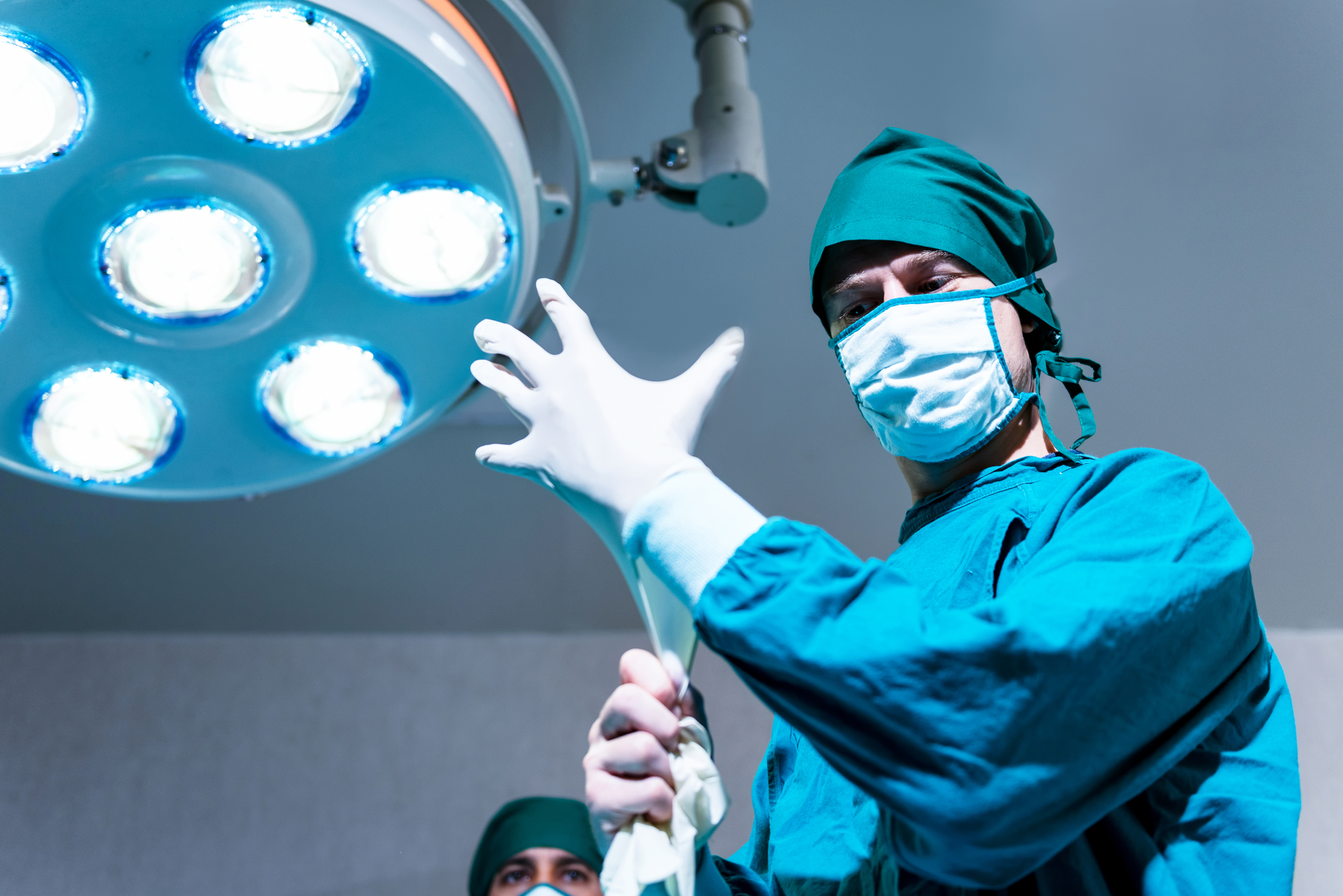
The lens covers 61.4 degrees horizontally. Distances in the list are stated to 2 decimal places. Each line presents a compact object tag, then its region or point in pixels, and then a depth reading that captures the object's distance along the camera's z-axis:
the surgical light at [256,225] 1.24
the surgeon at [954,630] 0.73
